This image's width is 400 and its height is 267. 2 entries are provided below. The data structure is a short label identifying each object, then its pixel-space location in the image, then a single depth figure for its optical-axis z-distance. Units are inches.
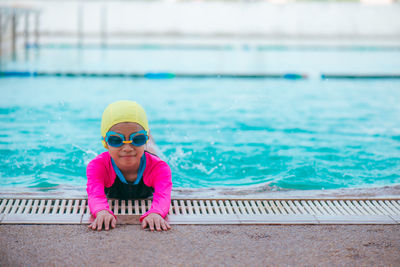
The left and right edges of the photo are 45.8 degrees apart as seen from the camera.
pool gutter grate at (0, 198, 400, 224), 104.7
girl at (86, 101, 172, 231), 103.6
